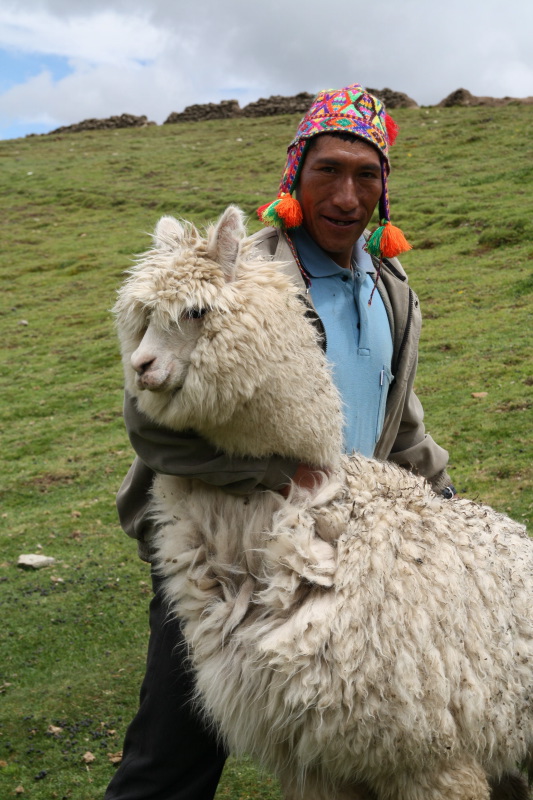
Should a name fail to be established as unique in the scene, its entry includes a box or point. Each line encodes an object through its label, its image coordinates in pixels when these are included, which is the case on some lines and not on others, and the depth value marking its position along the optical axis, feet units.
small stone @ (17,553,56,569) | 20.71
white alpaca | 6.68
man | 8.11
